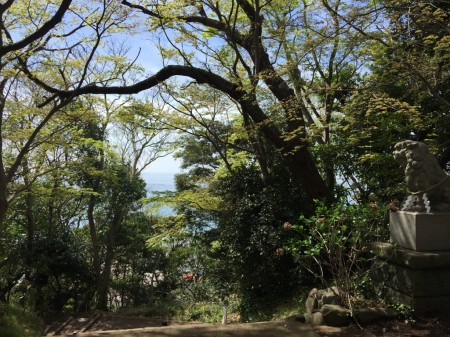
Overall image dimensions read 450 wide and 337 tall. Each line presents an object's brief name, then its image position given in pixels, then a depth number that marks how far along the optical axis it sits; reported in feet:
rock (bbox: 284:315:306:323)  12.25
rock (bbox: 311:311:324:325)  11.69
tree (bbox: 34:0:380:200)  24.48
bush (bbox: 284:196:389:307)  12.51
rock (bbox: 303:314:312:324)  12.16
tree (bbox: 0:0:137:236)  16.48
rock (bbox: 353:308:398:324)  11.28
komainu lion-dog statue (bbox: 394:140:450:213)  11.72
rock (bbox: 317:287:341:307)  12.40
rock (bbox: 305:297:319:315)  12.92
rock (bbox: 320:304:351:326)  11.35
